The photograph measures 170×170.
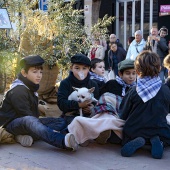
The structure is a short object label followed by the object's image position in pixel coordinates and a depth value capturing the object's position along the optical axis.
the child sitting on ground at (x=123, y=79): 5.36
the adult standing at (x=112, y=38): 12.60
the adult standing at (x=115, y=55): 11.95
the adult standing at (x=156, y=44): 10.87
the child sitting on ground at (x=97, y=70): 6.38
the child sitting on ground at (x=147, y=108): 4.61
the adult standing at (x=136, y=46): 11.35
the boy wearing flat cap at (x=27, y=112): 4.60
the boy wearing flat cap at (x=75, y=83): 5.54
